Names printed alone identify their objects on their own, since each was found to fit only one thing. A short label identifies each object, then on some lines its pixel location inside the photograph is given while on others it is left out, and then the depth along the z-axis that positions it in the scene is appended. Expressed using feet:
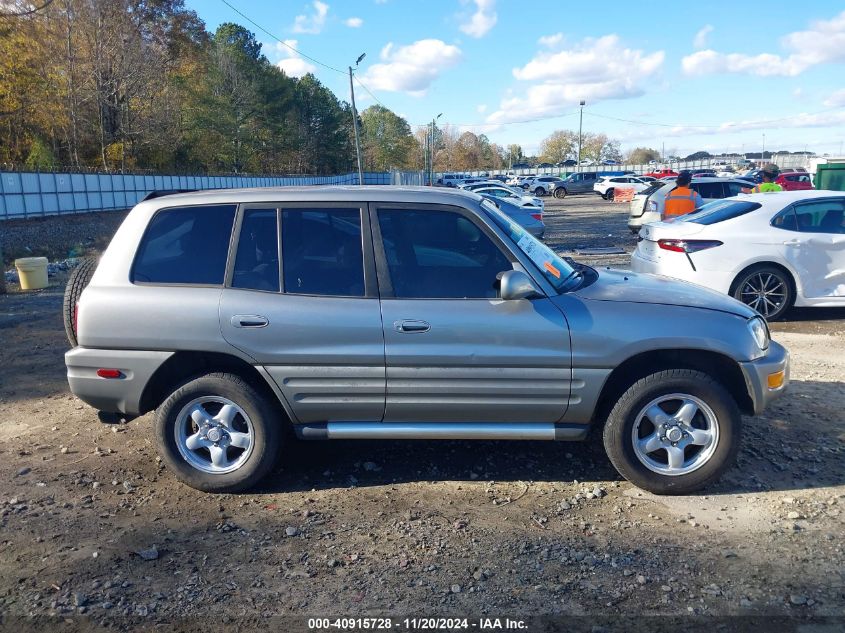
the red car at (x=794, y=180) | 87.96
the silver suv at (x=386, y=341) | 13.33
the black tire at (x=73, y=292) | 15.11
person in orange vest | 36.06
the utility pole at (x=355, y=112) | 112.31
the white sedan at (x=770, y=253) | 26.71
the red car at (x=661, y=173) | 178.61
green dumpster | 61.26
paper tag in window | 14.32
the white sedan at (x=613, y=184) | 147.95
